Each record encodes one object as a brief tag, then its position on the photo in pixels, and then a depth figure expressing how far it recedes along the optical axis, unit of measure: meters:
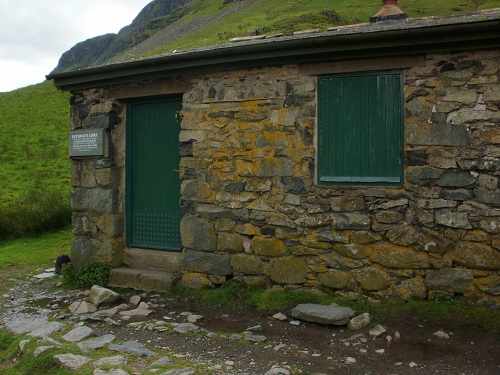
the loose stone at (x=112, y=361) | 4.44
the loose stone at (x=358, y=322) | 5.24
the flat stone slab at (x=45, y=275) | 8.13
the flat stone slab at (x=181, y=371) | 4.17
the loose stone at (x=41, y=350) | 4.68
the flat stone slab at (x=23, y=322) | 5.64
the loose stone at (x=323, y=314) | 5.30
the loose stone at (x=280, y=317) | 5.64
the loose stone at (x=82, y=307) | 6.22
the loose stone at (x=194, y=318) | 5.78
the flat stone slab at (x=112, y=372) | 4.20
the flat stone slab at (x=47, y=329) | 5.30
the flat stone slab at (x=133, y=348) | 4.72
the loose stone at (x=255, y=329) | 5.39
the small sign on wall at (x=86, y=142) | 7.62
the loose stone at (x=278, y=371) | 4.20
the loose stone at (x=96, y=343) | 4.89
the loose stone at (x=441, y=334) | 4.93
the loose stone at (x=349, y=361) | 4.51
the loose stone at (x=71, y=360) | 4.41
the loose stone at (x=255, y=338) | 5.07
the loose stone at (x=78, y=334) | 5.14
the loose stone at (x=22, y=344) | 4.93
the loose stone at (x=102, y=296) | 6.47
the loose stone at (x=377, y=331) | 5.01
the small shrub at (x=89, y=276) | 7.46
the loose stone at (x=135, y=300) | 6.50
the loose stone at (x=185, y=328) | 5.41
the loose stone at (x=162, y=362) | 4.42
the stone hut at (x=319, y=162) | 5.39
